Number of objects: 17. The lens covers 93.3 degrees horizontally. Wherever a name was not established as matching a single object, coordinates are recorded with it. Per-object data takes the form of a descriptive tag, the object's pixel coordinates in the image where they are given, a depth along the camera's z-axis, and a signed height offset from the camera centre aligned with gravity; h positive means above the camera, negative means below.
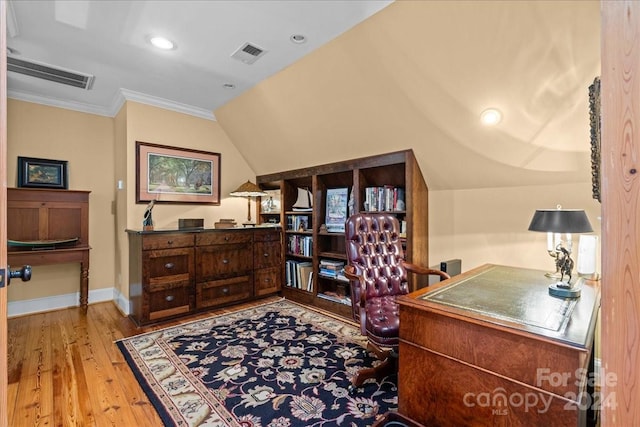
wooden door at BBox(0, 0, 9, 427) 0.74 +0.02
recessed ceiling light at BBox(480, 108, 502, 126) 2.07 +0.66
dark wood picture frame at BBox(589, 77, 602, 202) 1.57 +0.45
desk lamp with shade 1.63 -0.11
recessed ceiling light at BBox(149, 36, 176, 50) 2.30 +1.32
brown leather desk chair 1.89 -0.50
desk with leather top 1.12 -0.61
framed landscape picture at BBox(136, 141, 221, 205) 3.43 +0.46
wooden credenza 3.02 -0.64
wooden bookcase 2.80 +0.05
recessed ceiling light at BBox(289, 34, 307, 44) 2.26 +1.31
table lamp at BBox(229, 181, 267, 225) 3.91 +0.27
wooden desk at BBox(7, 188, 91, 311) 3.11 -0.16
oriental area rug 1.72 -1.14
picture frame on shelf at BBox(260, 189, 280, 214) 4.35 +0.15
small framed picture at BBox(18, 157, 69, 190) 3.32 +0.45
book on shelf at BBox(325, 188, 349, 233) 3.48 +0.03
